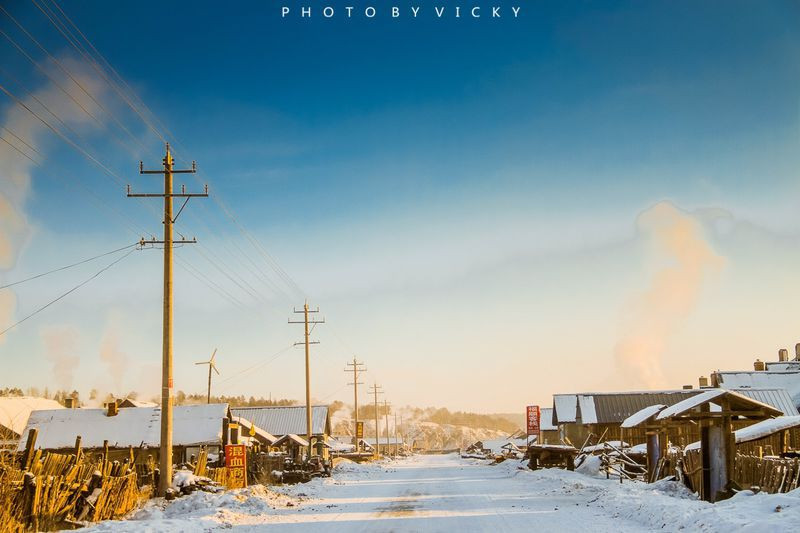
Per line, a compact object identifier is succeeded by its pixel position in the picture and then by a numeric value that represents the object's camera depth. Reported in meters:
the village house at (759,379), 62.16
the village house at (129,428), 47.66
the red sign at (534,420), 66.30
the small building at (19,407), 58.90
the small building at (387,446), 130.74
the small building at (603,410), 65.81
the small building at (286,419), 81.38
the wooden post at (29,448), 16.72
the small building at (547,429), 89.88
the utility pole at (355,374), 84.44
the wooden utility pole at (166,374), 21.94
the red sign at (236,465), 27.41
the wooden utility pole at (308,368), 47.81
